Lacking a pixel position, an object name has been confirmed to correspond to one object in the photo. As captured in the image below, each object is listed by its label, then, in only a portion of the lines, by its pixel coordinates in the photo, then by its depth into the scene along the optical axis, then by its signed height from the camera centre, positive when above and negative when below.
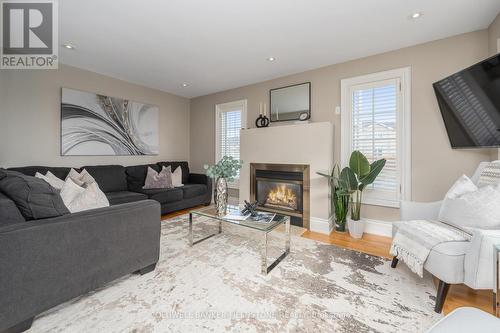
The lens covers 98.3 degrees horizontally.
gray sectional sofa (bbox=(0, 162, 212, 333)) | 1.22 -0.61
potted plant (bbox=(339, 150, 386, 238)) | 2.74 -0.18
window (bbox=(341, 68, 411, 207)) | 2.79 +0.52
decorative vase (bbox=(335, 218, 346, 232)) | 3.09 -0.87
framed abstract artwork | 3.45 +0.70
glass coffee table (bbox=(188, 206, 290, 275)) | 1.98 -0.59
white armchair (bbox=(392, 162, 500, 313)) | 1.32 -0.64
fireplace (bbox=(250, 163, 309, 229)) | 3.34 -0.41
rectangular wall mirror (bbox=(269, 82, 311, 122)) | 3.54 +1.08
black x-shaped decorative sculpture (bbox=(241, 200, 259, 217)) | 2.38 -0.51
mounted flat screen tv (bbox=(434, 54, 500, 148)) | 1.89 +0.60
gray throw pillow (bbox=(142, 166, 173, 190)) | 3.88 -0.28
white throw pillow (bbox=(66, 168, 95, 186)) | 2.95 -0.16
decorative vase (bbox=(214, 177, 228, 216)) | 2.54 -0.36
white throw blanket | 1.58 -0.57
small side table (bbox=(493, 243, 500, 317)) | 1.15 -0.62
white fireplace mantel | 3.14 +0.22
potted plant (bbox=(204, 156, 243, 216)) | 2.54 -0.14
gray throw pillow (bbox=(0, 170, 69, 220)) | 1.37 -0.21
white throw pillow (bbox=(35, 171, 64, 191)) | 2.53 -0.19
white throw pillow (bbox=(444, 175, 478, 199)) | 1.89 -0.20
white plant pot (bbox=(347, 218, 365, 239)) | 2.87 -0.84
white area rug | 1.39 -1.01
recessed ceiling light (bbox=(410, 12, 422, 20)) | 2.13 +1.50
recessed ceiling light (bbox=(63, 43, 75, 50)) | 2.71 +1.51
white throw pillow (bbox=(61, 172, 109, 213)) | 2.00 -0.31
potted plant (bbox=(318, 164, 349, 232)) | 3.04 -0.50
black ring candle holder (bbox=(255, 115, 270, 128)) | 3.91 +0.79
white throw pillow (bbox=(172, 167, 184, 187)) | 4.23 -0.27
